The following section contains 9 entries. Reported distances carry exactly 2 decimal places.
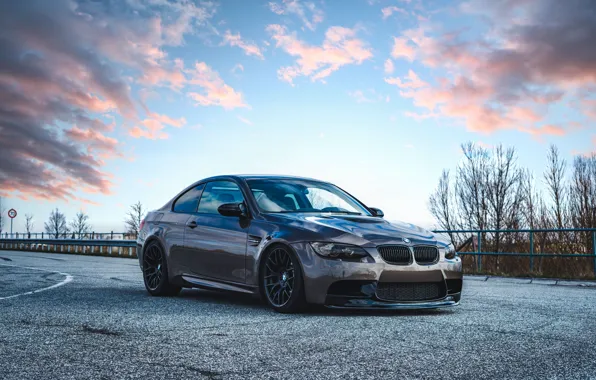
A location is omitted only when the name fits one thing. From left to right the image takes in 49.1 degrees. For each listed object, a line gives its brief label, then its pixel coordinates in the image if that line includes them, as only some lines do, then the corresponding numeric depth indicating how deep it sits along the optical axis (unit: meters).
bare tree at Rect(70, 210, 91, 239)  130.38
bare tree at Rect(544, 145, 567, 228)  30.51
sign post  52.08
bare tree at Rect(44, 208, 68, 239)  133.50
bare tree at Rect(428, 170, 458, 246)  48.37
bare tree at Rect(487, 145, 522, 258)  45.00
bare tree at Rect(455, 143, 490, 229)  46.31
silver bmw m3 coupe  6.40
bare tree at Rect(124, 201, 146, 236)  81.81
